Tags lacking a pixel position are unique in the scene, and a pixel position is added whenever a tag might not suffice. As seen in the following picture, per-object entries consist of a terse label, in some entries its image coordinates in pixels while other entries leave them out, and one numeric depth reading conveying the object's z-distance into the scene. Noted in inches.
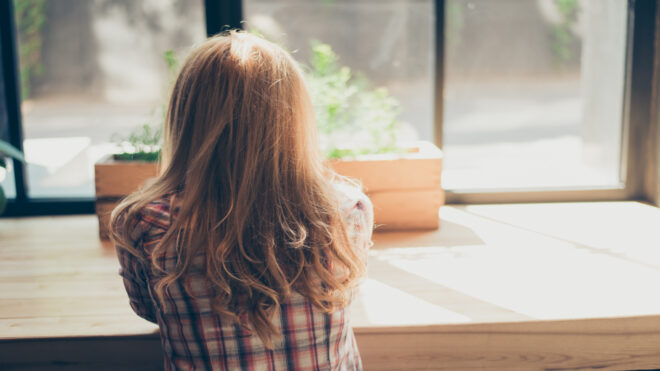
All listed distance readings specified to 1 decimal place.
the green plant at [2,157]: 87.2
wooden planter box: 85.4
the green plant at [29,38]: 95.9
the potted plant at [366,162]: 85.7
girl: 41.5
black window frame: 95.3
